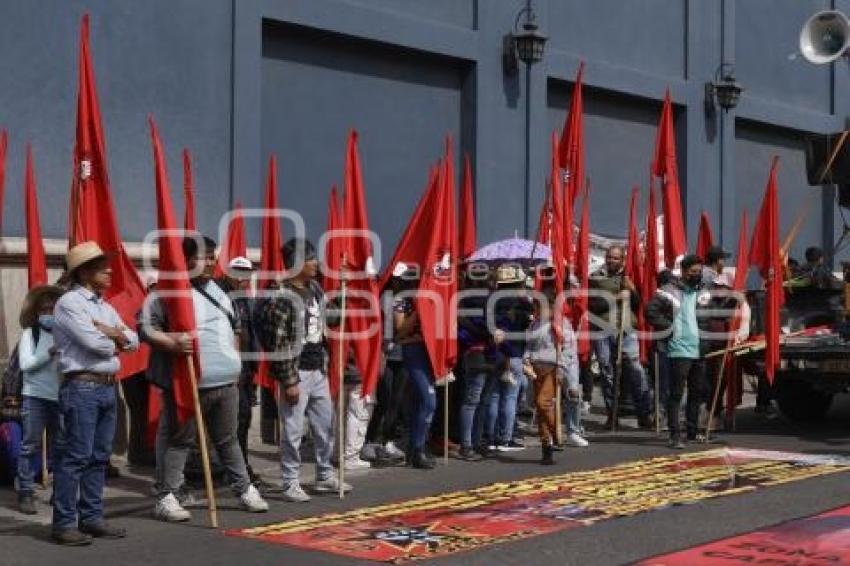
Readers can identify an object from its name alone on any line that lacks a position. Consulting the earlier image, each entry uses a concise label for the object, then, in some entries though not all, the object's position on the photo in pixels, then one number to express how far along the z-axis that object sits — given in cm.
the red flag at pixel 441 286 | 1022
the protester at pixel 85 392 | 726
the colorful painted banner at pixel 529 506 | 734
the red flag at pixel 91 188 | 825
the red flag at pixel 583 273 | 1221
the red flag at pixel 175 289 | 779
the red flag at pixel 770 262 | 1227
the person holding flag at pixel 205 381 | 793
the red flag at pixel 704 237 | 1433
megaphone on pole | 1516
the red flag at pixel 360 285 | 946
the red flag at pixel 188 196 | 1038
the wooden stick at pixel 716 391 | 1207
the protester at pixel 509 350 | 1097
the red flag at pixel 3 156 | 991
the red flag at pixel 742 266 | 1291
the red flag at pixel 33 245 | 966
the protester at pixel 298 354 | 856
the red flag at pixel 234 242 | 1152
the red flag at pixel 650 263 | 1347
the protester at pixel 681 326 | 1167
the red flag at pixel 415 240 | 1032
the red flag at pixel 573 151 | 1233
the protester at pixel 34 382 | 830
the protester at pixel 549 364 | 1038
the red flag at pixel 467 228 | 1242
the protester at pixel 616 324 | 1312
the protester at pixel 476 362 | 1080
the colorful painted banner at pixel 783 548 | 676
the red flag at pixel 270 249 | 955
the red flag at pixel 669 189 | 1297
